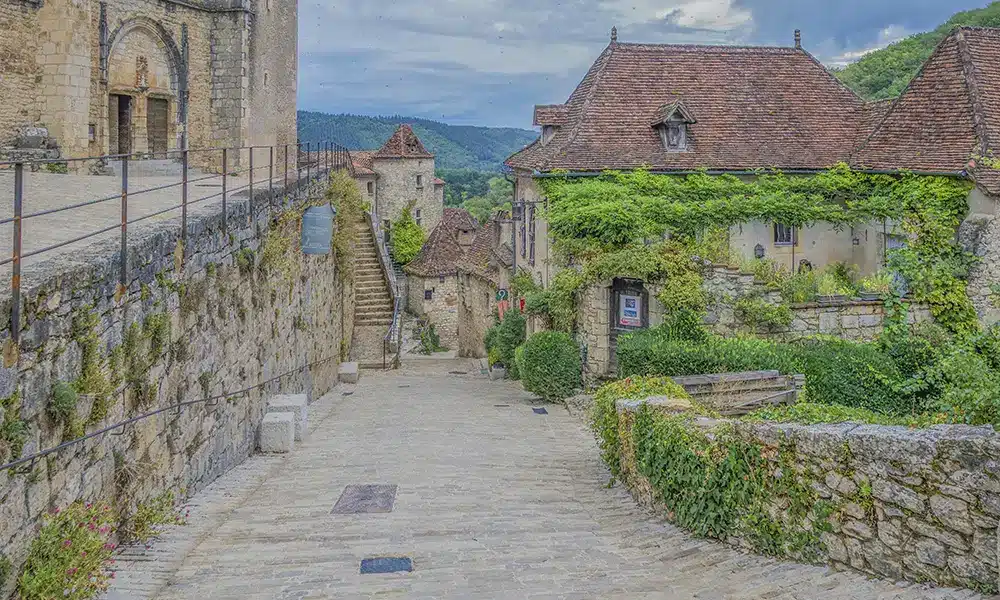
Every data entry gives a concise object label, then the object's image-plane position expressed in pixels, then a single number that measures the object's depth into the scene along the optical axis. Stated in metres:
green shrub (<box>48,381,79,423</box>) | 5.70
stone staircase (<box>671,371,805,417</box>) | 12.73
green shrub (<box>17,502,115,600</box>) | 5.24
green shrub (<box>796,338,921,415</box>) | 16.67
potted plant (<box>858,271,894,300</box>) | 19.16
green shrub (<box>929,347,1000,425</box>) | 8.48
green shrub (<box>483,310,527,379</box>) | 25.66
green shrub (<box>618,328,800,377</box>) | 16.64
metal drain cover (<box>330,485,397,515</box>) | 8.88
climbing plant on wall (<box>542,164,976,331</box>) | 19.30
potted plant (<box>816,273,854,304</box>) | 18.94
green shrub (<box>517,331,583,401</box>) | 19.61
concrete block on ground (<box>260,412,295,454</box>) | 12.08
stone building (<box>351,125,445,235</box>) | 65.69
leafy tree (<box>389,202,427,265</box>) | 60.50
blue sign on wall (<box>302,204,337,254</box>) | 16.94
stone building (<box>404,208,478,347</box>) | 47.47
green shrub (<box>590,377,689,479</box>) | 10.55
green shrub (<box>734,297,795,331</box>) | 18.28
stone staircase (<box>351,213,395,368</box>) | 28.22
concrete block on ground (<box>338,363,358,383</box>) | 23.44
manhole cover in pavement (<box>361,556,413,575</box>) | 6.88
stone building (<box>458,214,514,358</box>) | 32.94
